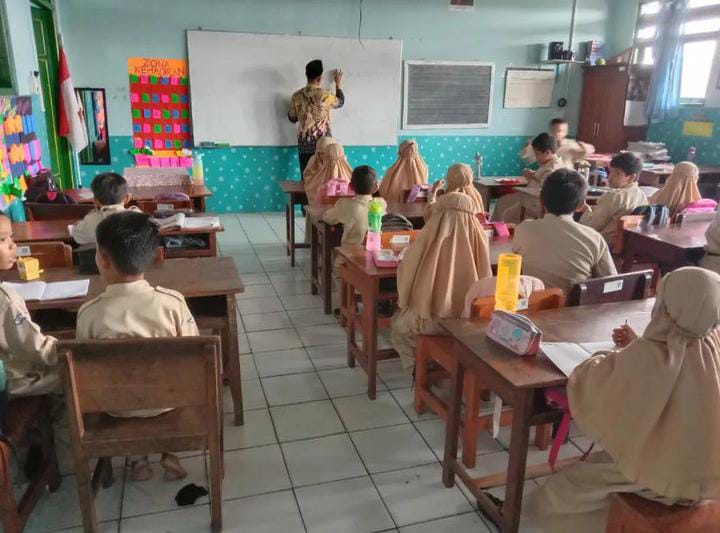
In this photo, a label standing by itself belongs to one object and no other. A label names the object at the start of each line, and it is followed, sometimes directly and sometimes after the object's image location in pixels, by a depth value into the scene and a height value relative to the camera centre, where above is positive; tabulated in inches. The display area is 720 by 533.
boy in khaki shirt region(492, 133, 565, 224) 192.7 -16.9
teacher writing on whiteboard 254.2 +4.1
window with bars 253.9 +35.4
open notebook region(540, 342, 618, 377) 66.4 -27.2
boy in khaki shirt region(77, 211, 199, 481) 70.9 -22.4
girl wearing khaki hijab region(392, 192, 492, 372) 98.1 -24.6
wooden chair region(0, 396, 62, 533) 67.7 -44.1
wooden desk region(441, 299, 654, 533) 66.2 -28.7
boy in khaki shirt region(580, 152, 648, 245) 149.9 -19.4
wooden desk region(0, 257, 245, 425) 89.8 -26.4
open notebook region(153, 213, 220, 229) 128.3 -23.8
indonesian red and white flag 215.6 +1.2
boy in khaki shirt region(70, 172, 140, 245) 115.6 -16.9
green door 211.3 +13.2
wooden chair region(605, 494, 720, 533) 54.7 -37.2
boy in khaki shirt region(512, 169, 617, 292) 99.3 -20.8
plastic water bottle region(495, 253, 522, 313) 80.0 -22.7
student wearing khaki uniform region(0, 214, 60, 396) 69.9 -28.9
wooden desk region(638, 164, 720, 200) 232.3 -21.6
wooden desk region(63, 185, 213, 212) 165.8 -22.6
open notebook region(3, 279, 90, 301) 84.5 -25.8
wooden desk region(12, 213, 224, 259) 122.5 -25.2
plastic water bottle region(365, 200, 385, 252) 113.0 -21.5
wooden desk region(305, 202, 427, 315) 153.9 -32.8
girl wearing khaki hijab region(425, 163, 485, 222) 144.6 -14.1
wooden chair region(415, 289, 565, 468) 85.5 -43.2
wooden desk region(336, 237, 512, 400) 109.4 -35.7
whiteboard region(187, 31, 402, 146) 261.1 +16.8
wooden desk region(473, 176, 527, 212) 210.7 -23.9
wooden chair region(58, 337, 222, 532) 63.5 -31.4
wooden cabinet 285.3 +8.7
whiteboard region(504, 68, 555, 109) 306.2 +18.5
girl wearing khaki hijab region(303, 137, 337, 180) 196.9 -13.8
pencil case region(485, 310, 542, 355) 68.2 -25.1
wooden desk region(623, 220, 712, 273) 124.0 -26.2
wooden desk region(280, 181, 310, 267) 194.2 -28.0
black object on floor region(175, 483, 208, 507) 83.2 -54.1
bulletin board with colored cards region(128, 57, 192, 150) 254.2 +6.5
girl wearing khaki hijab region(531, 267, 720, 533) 52.8 -25.8
